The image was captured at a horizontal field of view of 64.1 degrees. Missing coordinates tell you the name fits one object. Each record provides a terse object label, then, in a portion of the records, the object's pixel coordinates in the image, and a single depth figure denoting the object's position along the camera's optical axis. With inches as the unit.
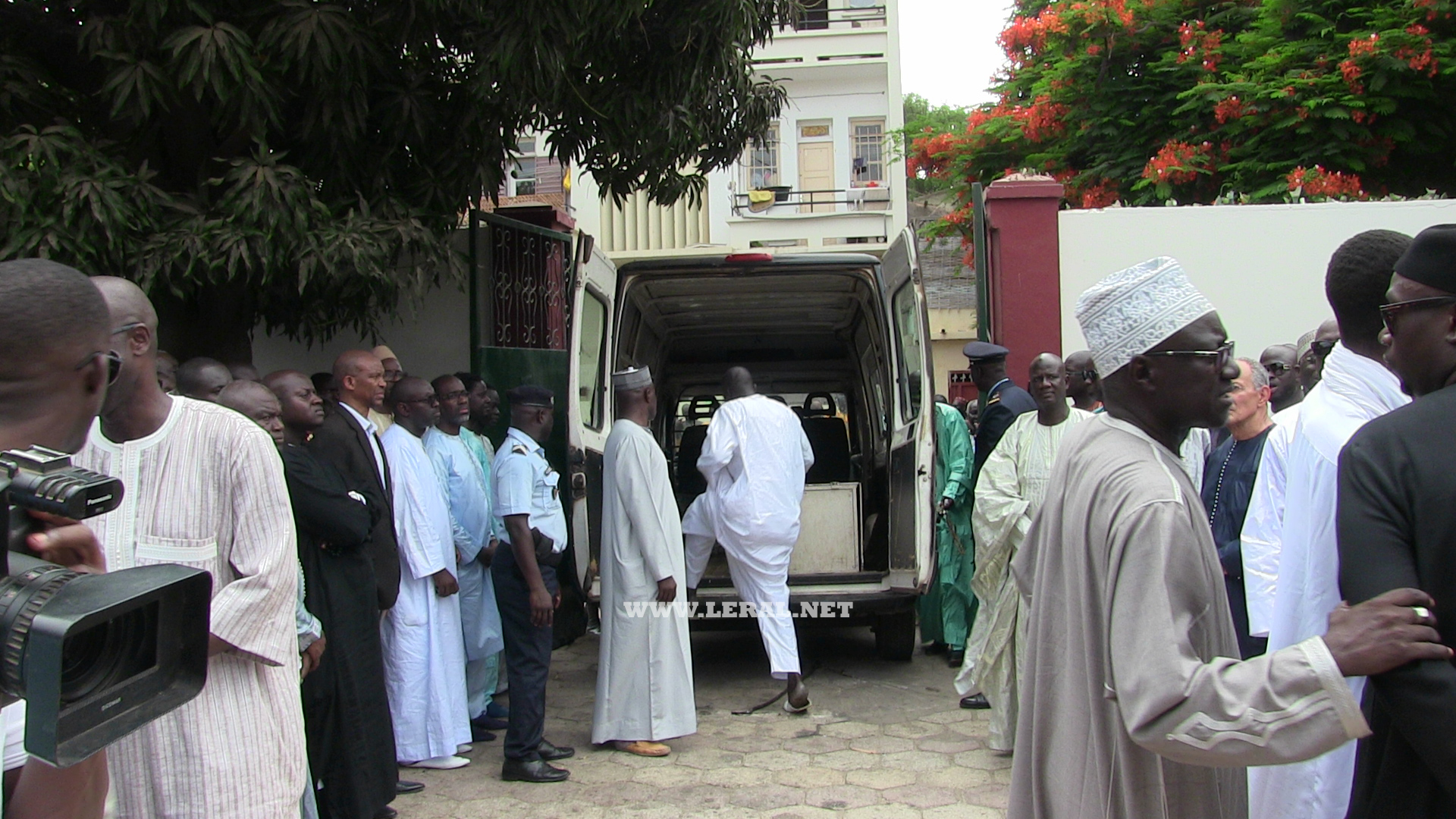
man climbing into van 233.9
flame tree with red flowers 413.1
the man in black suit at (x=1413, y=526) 60.7
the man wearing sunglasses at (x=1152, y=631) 62.9
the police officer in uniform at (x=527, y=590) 191.0
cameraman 54.7
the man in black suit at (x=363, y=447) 171.5
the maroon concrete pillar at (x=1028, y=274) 342.0
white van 241.1
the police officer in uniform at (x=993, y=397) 245.4
